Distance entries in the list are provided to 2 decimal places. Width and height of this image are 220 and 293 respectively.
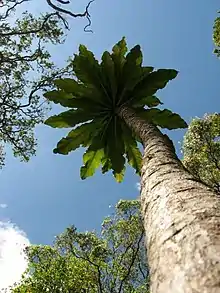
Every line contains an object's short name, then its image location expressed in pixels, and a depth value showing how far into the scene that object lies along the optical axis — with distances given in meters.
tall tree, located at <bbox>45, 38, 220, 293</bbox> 0.91
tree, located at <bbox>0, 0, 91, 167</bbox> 9.42
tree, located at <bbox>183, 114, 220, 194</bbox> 10.41
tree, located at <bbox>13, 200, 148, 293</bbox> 11.20
